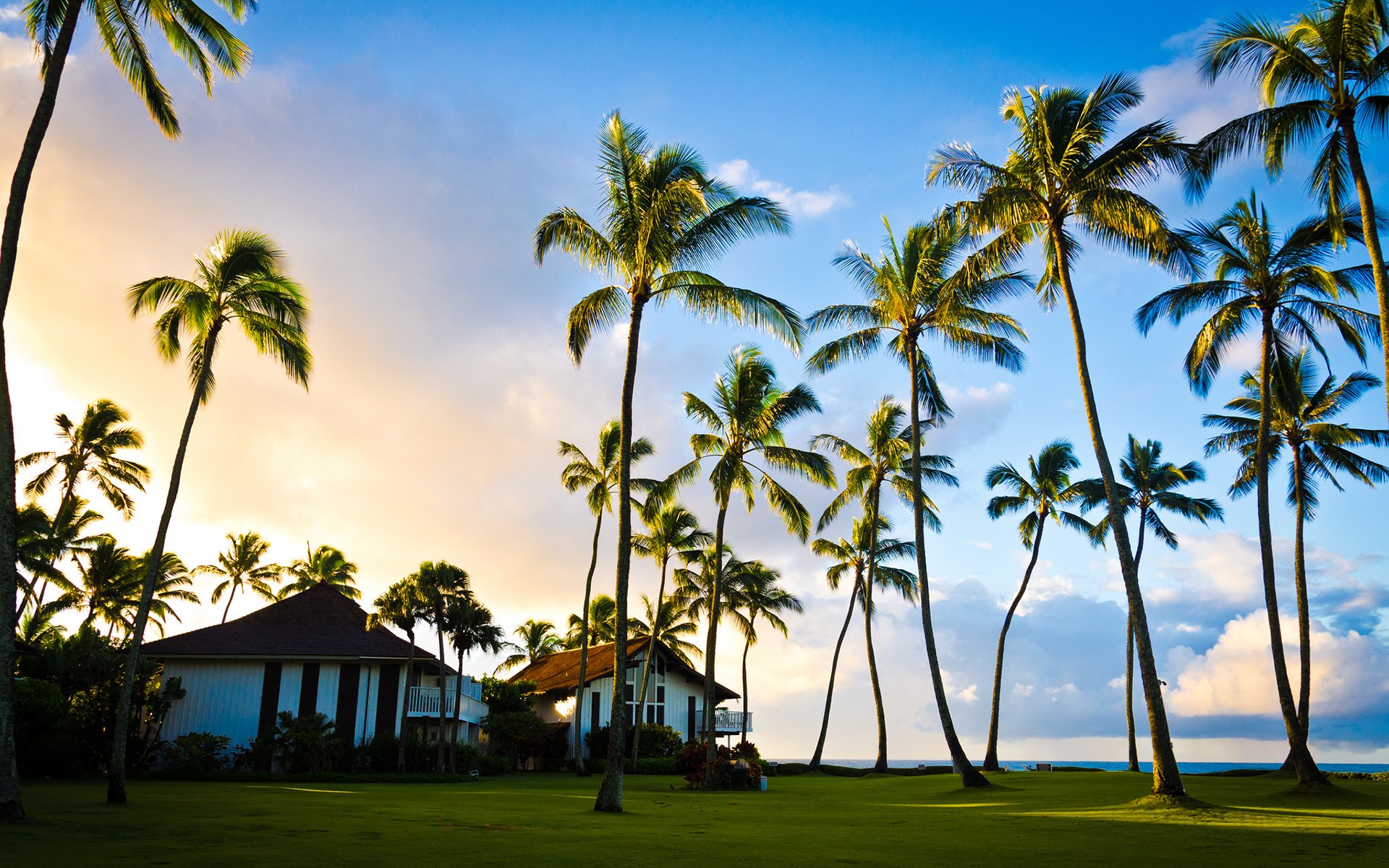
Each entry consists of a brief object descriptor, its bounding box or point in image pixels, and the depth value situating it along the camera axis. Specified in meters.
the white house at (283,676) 29.97
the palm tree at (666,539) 39.47
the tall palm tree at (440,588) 31.38
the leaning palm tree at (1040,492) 37.38
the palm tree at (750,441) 28.62
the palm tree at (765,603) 44.25
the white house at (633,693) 43.38
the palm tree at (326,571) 50.38
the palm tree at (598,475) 36.53
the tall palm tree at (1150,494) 36.97
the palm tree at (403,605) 31.03
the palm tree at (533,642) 60.53
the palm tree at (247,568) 51.19
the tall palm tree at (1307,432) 26.39
